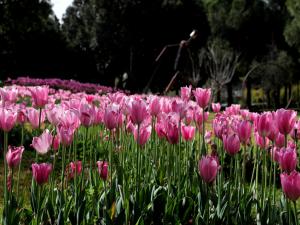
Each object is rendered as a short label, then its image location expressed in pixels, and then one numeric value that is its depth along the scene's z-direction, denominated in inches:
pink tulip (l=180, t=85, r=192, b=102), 125.5
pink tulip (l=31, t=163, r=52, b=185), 82.3
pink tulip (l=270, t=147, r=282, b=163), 97.8
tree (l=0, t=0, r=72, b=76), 1245.7
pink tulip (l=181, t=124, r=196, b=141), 109.4
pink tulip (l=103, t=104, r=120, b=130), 93.4
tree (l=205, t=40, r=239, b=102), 1202.6
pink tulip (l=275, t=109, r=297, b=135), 86.7
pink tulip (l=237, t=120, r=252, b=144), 94.5
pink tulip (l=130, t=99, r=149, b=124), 91.8
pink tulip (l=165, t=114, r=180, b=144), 94.0
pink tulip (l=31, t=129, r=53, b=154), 88.5
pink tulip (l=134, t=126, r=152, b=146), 102.4
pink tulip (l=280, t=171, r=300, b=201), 71.9
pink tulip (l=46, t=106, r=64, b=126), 99.4
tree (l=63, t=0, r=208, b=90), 1343.5
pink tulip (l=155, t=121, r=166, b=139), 105.2
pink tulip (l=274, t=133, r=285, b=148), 99.3
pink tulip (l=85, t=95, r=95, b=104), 140.2
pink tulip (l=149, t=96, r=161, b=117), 106.7
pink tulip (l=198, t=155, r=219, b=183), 80.7
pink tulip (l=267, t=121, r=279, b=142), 89.7
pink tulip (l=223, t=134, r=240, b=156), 91.6
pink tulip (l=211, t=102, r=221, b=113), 153.0
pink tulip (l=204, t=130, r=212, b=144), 146.0
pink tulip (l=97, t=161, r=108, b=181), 102.9
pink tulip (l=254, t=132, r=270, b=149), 104.5
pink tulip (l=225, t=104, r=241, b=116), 145.4
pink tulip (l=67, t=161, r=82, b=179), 102.5
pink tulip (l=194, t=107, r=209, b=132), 125.6
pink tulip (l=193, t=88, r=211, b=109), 106.4
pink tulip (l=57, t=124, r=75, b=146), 90.4
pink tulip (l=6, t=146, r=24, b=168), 84.1
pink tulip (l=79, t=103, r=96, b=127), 92.6
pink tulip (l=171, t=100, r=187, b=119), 104.5
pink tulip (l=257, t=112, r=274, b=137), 89.4
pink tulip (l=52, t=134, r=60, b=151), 100.4
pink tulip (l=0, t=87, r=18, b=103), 112.0
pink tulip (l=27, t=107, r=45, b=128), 105.1
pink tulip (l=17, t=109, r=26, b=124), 107.7
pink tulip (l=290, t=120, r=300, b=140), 102.1
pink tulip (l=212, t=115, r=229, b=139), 106.8
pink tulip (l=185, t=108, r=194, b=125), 127.1
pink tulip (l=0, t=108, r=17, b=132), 85.7
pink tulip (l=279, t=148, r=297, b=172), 78.9
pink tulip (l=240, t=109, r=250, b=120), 141.3
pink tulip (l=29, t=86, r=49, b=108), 104.3
